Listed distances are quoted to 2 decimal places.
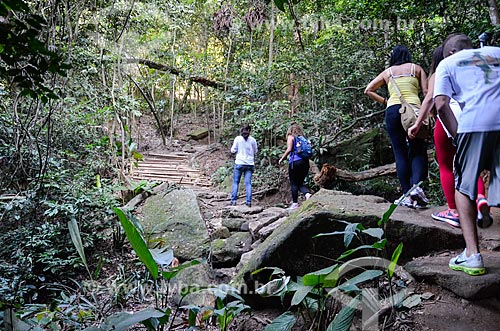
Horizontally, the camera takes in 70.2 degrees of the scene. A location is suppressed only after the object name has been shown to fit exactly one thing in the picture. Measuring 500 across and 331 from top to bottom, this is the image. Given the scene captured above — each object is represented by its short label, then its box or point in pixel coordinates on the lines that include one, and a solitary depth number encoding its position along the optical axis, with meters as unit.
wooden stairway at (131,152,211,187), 9.61
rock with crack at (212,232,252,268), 3.86
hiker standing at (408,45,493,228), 2.39
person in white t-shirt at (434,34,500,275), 1.77
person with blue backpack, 5.49
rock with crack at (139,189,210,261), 4.34
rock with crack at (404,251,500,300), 1.81
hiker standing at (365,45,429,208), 3.01
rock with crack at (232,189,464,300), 2.34
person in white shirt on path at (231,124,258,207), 6.29
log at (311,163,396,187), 5.84
